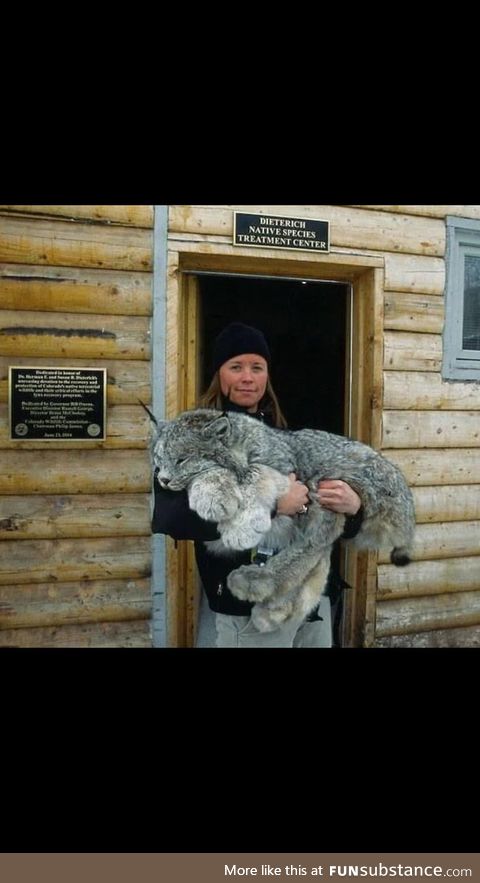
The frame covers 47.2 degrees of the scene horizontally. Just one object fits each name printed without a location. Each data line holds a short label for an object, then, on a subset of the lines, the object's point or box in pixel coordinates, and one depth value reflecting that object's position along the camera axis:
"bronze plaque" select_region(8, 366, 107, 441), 3.20
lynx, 2.42
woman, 2.46
